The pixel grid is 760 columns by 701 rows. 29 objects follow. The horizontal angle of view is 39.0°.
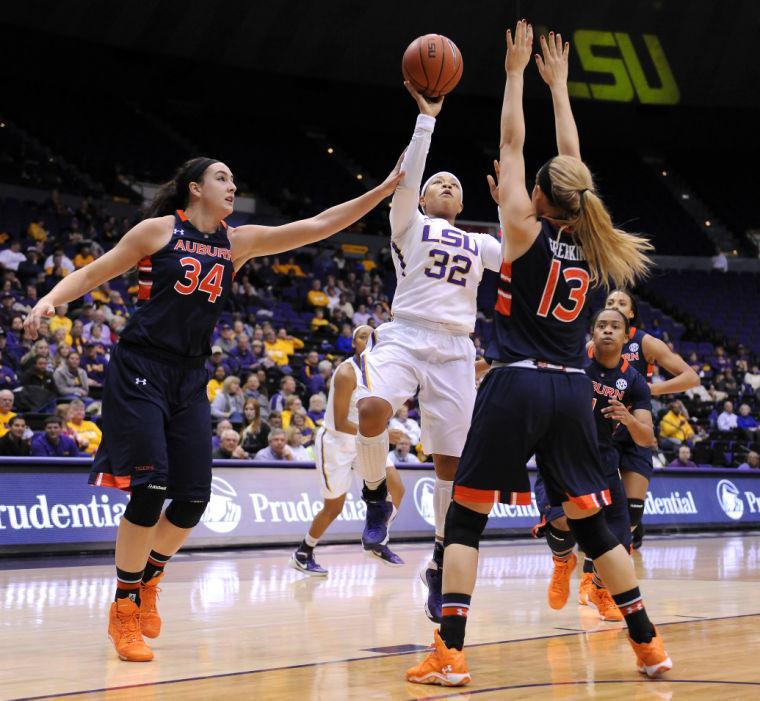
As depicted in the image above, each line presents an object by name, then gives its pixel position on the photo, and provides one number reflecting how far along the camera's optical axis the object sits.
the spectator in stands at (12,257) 16.02
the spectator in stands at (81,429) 10.97
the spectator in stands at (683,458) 15.49
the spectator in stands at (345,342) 17.70
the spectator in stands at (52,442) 9.98
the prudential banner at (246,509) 8.88
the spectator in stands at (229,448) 11.11
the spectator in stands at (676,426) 17.09
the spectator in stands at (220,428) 11.50
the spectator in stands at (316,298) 20.00
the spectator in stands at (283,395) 13.66
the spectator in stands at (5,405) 10.72
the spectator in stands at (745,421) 19.12
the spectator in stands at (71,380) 11.95
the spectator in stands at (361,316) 18.92
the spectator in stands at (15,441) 9.77
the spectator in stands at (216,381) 13.65
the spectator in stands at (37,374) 11.76
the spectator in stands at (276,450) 11.33
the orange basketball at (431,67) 5.43
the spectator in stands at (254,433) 12.02
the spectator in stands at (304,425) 12.59
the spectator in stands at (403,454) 12.54
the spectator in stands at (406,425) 13.54
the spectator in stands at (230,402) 12.77
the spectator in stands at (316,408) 13.91
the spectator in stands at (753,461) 16.91
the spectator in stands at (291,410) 12.98
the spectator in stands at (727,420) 19.17
